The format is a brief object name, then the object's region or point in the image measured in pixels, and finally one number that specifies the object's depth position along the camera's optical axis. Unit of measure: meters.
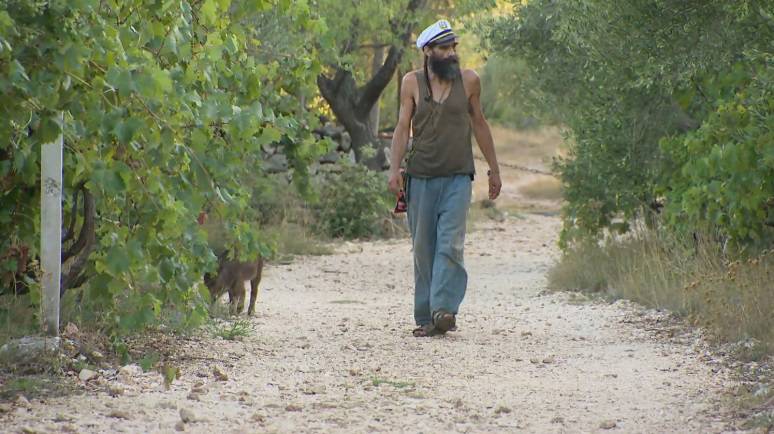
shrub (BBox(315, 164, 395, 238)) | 34.03
